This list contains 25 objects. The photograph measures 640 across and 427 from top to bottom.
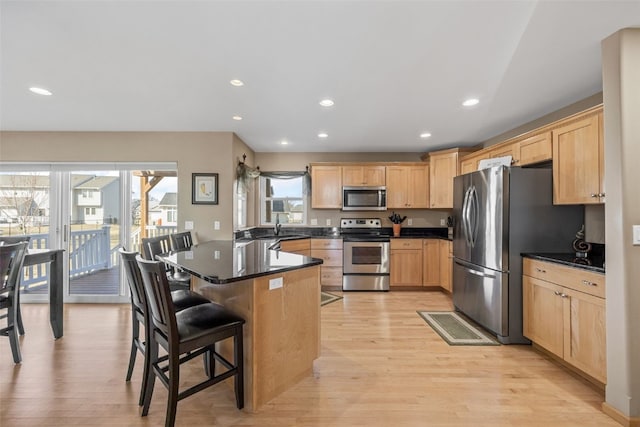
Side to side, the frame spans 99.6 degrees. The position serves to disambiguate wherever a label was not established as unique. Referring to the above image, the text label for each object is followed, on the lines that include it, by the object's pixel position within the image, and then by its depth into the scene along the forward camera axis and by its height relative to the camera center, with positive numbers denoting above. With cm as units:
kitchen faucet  489 -25
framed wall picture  373 +37
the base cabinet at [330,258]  448 -72
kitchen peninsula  169 -63
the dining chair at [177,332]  144 -66
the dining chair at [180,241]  291 -28
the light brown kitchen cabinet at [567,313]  191 -81
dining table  269 -66
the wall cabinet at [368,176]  477 +68
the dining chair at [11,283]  222 -56
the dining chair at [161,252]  239 -34
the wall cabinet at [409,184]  474 +53
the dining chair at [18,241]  272 -28
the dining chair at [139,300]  169 -62
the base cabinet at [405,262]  443 -78
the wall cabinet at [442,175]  436 +65
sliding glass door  379 +6
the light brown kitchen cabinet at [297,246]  422 -50
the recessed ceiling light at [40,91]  248 +118
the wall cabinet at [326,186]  482 +51
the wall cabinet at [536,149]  268 +68
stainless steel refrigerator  265 -16
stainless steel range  441 -81
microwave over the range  474 +29
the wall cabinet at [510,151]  311 +77
